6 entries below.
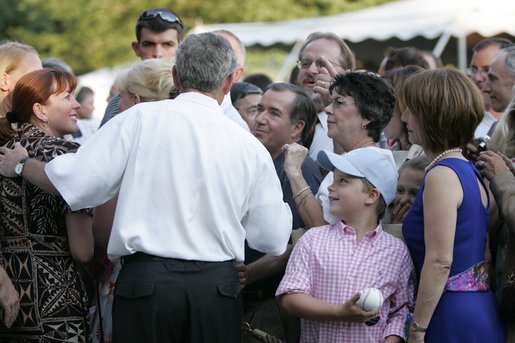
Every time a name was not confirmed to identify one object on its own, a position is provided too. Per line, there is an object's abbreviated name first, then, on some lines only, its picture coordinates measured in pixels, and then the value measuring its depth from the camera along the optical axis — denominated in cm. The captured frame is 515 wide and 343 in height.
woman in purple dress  834
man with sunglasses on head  1464
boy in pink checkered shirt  884
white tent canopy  2450
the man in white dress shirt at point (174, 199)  856
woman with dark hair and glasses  992
